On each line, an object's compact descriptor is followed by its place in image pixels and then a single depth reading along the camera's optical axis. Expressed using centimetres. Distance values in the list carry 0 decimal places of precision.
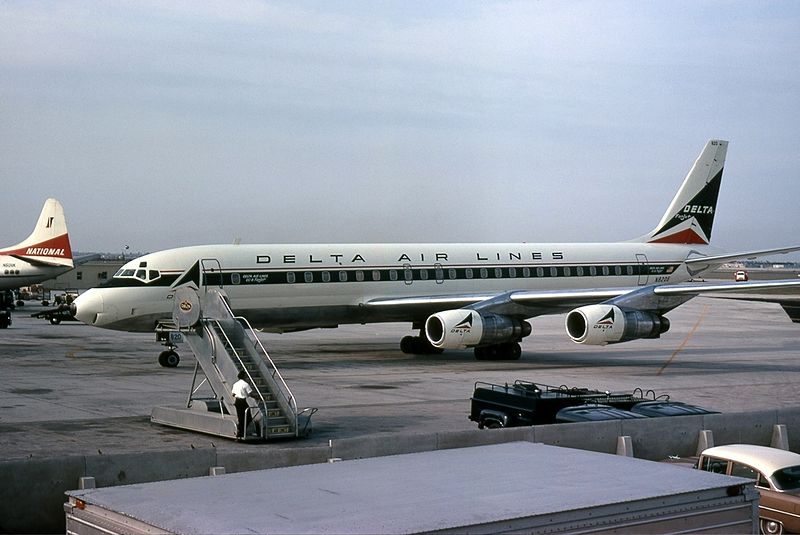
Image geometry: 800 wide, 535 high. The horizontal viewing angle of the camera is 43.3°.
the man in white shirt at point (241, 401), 1925
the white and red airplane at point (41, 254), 6688
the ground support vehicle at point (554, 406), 1812
